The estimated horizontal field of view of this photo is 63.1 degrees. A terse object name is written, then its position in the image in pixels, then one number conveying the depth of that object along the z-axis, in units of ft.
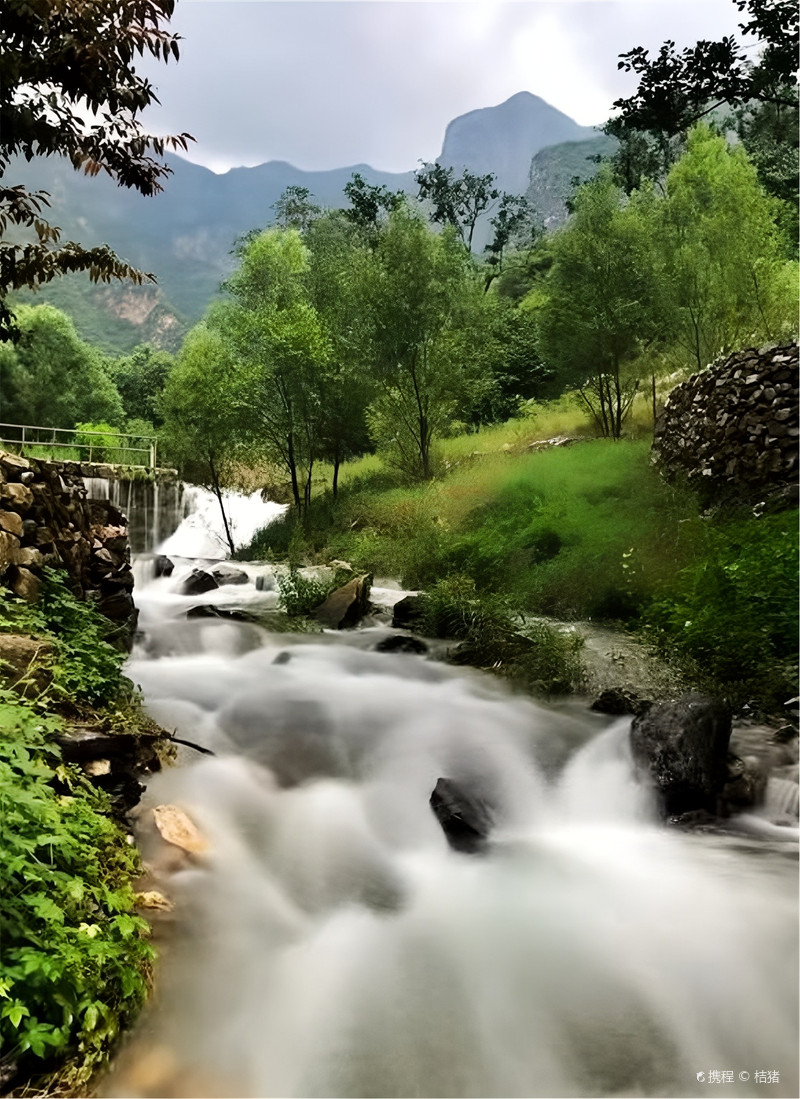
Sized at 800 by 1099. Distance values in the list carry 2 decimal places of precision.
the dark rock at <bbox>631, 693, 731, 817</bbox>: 10.72
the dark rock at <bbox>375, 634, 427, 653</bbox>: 19.02
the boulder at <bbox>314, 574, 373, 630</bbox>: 21.38
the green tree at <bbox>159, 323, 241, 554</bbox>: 35.96
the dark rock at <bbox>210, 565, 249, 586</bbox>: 28.94
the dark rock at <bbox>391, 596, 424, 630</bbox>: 20.94
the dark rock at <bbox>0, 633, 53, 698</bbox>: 8.79
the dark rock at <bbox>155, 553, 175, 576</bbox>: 30.37
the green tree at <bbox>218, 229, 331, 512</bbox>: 33.86
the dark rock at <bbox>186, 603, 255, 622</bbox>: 21.54
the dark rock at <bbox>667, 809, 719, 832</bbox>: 10.34
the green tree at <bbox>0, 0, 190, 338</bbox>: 10.76
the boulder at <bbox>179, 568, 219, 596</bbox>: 27.32
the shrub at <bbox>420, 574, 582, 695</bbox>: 16.22
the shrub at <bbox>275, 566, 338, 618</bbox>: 22.89
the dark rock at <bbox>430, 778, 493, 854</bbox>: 10.07
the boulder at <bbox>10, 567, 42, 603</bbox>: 11.49
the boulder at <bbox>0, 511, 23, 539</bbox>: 11.79
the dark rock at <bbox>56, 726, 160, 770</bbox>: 8.54
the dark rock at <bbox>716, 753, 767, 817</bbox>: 10.64
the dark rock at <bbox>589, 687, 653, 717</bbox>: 14.19
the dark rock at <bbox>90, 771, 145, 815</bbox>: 8.67
